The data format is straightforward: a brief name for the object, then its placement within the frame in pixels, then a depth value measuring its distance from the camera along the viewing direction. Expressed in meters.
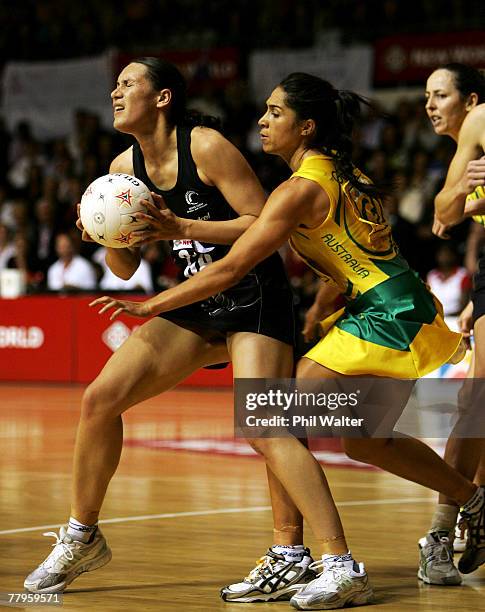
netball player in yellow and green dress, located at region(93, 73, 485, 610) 4.62
